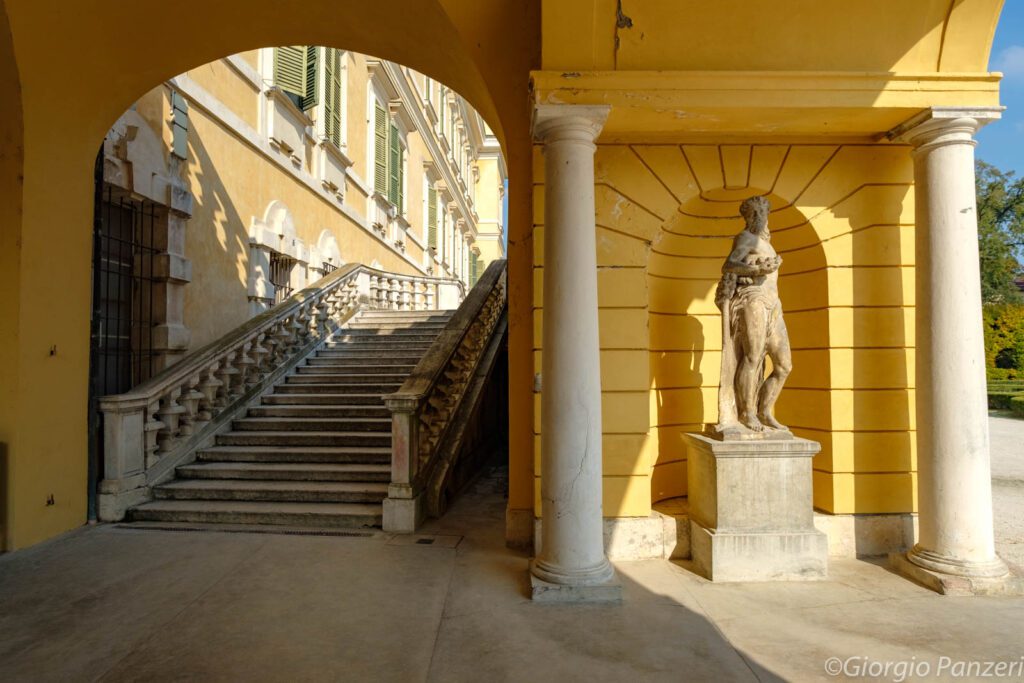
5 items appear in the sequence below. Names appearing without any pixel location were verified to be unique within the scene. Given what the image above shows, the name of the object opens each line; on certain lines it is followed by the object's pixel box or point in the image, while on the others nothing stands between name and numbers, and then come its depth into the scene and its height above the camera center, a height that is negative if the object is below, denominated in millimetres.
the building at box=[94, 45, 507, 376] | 6402 +2677
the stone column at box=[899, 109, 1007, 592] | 3883 -94
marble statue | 4207 +168
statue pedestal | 4031 -1171
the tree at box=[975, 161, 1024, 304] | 26734 +5969
